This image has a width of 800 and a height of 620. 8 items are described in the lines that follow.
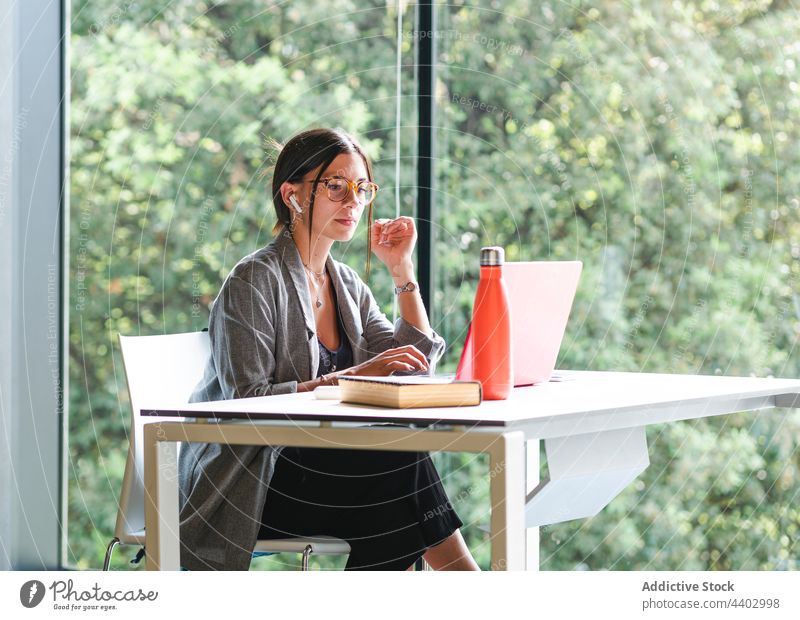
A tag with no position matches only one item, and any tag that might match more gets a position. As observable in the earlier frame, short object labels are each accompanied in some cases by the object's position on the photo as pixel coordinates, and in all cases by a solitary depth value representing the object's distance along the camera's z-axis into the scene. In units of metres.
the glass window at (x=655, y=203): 5.24
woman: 4.11
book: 3.75
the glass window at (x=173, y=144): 5.60
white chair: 4.12
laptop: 4.04
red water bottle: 3.85
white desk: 3.64
